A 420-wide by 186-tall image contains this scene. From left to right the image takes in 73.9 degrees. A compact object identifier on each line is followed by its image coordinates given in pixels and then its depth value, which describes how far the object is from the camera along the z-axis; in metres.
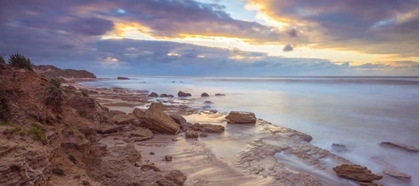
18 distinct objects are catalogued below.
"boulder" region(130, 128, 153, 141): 12.96
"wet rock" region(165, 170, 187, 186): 7.71
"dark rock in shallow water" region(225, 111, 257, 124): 18.47
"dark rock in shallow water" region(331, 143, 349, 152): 13.92
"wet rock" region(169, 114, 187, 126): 16.13
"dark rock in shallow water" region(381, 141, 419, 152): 13.84
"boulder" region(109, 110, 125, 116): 16.68
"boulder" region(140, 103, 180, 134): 14.16
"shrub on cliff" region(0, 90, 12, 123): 5.04
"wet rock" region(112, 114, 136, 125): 14.82
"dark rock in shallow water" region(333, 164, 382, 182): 9.34
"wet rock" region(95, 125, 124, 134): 13.03
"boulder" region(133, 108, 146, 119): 15.56
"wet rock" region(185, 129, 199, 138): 13.82
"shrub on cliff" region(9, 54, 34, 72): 7.79
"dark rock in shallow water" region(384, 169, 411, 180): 10.17
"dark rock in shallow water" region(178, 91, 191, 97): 42.16
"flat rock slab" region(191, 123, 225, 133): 15.34
